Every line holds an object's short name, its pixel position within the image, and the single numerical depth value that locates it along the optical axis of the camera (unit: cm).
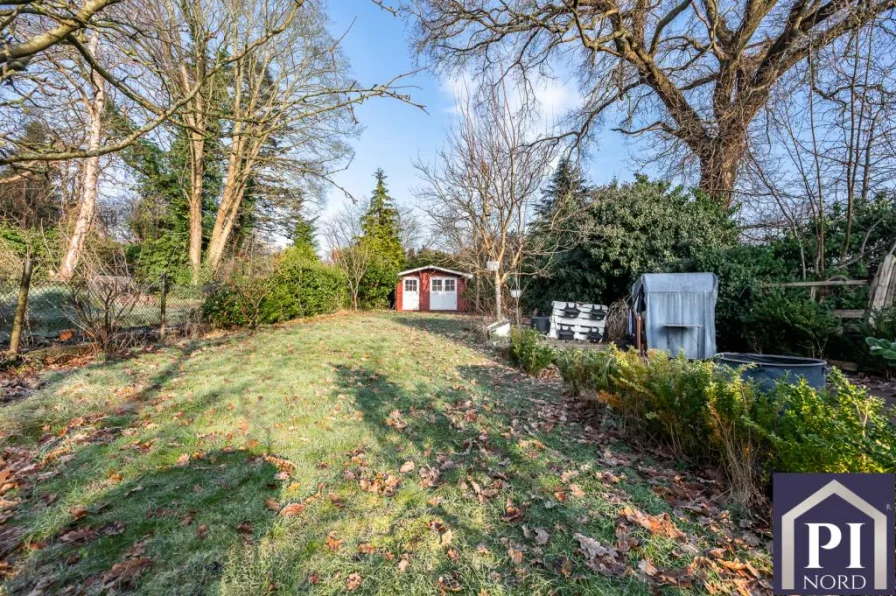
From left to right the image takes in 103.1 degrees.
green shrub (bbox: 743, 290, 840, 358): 613
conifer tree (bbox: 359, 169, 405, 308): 2206
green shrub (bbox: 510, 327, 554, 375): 632
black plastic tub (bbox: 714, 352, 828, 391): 353
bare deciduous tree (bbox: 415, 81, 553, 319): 1116
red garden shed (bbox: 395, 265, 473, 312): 2391
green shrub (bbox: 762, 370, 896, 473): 184
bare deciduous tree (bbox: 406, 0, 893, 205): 903
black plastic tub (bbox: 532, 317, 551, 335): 1141
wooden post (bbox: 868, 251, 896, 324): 634
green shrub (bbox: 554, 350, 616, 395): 427
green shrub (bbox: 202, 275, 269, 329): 886
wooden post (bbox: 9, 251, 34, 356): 504
